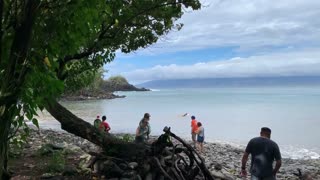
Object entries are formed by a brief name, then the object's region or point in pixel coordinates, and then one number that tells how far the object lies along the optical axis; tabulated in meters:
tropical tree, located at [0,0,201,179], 2.86
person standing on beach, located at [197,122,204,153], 14.67
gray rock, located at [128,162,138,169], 6.23
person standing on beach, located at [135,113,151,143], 10.20
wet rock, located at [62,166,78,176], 6.51
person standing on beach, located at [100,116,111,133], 11.88
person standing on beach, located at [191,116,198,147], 14.97
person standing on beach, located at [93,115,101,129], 12.21
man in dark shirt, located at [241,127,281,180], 5.57
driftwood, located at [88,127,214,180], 5.94
